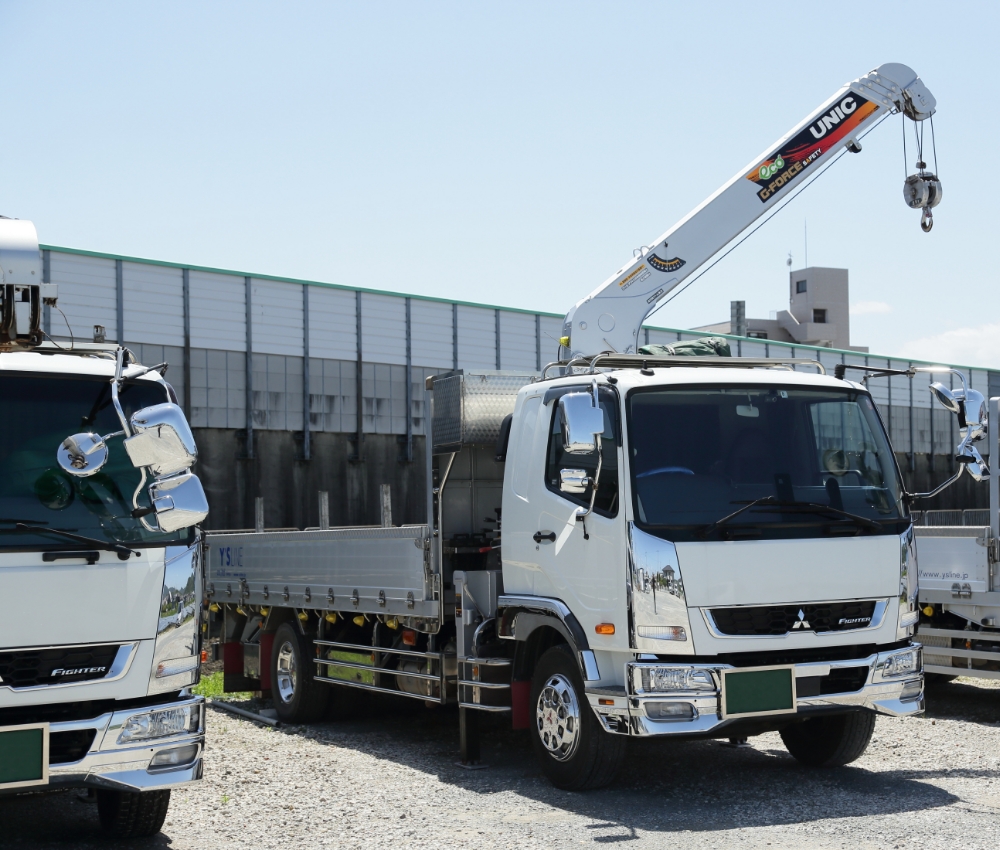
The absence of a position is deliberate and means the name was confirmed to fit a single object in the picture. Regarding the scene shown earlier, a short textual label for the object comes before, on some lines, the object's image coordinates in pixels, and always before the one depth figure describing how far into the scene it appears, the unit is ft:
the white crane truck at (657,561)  22.52
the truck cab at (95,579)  18.86
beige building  234.58
